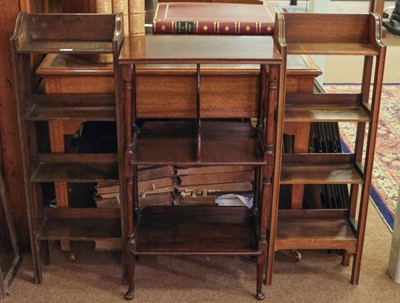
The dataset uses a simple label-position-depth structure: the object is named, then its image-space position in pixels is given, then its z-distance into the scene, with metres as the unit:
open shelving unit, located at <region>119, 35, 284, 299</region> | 2.29
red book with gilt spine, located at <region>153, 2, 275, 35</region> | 2.57
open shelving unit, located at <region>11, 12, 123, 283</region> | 2.38
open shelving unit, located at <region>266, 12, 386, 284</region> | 2.38
